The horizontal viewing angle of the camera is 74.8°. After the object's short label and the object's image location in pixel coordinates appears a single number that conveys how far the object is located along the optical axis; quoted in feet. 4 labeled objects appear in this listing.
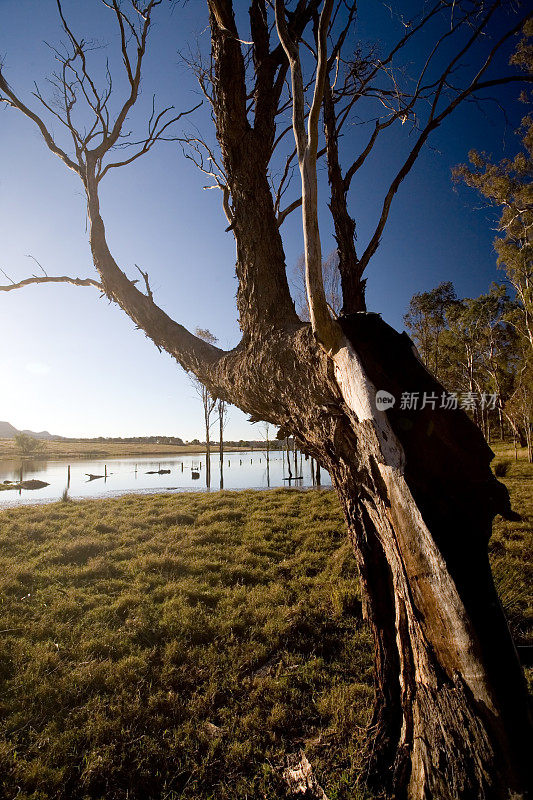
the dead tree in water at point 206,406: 67.67
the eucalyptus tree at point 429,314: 77.10
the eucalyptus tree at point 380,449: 4.40
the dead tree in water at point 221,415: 73.72
